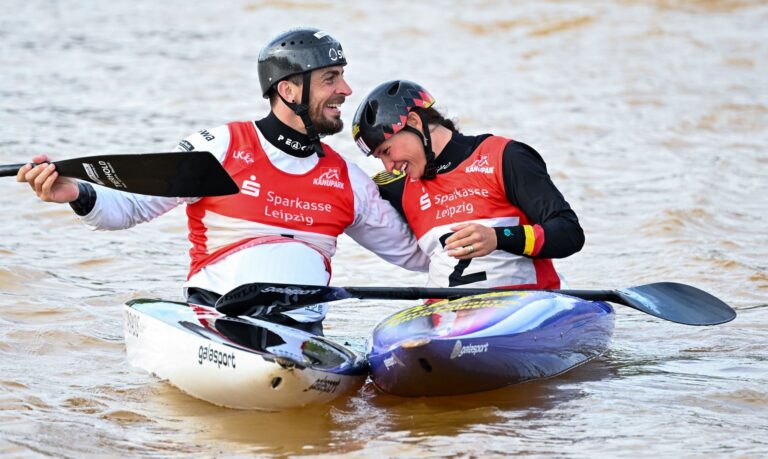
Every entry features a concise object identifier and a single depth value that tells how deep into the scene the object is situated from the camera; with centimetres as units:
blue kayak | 1052
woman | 1156
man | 1184
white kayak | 1045
